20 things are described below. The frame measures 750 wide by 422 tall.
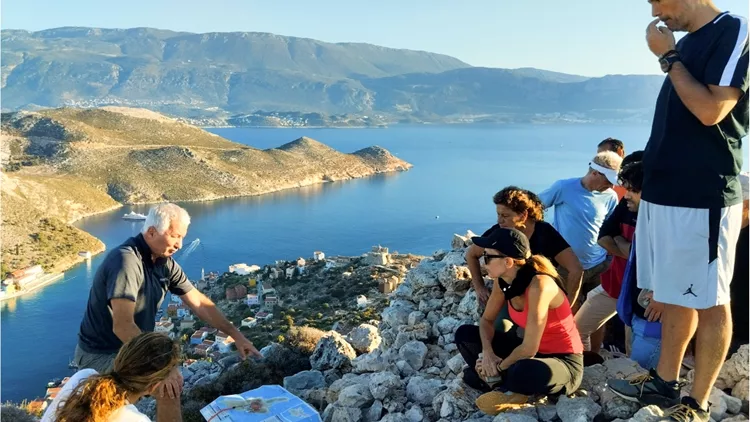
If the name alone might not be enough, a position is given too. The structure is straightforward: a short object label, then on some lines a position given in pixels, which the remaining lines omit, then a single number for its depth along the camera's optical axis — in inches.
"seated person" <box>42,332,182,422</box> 85.4
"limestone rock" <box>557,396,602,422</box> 114.6
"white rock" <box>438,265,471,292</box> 209.4
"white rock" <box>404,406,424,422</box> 137.4
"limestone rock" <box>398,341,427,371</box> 171.2
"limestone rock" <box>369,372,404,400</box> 149.6
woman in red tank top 116.0
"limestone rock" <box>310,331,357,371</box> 202.4
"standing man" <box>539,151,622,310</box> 168.1
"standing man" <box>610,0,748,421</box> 94.9
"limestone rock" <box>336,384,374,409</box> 150.0
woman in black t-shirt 144.5
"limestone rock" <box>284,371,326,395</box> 188.2
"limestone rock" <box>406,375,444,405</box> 146.2
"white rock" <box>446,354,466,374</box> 156.6
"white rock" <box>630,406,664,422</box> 104.8
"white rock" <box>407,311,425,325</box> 202.8
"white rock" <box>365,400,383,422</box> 145.8
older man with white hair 128.5
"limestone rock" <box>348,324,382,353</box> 215.9
